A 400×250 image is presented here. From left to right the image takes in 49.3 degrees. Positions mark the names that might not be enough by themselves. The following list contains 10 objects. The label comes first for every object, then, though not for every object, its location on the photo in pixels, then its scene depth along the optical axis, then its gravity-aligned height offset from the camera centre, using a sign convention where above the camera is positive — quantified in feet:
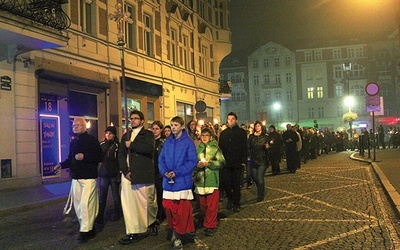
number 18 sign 50.39 +4.50
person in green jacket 23.12 -2.28
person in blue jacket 20.03 -1.84
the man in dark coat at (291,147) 55.26 -1.68
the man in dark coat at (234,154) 28.50 -1.17
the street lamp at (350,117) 122.04 +4.24
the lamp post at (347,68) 119.03 +20.51
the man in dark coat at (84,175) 21.83 -1.71
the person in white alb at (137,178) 21.47 -1.91
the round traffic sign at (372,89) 60.08 +5.90
